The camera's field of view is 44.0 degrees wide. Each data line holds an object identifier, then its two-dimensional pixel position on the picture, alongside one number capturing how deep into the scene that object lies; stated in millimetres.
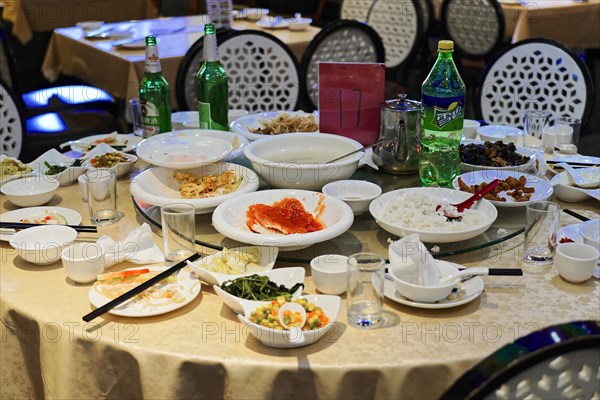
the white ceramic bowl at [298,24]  4715
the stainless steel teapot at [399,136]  2182
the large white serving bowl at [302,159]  2023
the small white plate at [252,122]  2433
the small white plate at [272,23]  4828
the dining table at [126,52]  3936
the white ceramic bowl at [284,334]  1377
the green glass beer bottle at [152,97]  2420
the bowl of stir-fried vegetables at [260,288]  1494
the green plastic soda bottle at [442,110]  1996
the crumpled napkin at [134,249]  1764
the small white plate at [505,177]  1963
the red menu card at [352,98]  2279
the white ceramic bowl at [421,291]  1518
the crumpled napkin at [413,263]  1577
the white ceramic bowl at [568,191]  2119
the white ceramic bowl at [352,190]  2004
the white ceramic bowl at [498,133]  2633
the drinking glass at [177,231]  1729
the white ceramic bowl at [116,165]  2352
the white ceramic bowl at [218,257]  1595
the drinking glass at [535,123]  2658
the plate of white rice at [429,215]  1734
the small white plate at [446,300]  1530
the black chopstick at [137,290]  1500
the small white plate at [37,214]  2014
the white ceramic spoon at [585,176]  2150
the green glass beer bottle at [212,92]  2406
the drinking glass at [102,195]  1973
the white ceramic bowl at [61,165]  2311
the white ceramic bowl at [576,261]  1639
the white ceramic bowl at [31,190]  2105
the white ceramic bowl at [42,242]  1749
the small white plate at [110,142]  2597
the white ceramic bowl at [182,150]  2043
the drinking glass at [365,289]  1477
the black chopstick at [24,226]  1903
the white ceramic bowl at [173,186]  1897
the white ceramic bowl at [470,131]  2680
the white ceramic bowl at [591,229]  1829
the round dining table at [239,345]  1384
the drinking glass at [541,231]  1748
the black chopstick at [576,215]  2000
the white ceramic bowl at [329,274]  1580
